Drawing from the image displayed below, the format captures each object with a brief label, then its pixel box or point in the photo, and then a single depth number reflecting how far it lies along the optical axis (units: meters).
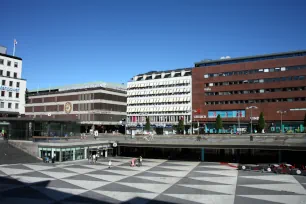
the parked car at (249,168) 47.59
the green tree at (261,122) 85.00
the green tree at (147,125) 102.18
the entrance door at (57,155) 51.59
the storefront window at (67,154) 51.91
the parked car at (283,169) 44.56
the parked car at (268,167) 46.16
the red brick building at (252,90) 89.31
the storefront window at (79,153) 54.90
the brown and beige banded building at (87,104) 107.06
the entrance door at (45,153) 52.03
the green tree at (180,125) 97.81
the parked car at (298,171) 43.57
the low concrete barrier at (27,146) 53.19
